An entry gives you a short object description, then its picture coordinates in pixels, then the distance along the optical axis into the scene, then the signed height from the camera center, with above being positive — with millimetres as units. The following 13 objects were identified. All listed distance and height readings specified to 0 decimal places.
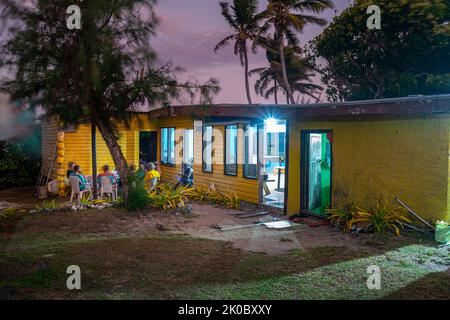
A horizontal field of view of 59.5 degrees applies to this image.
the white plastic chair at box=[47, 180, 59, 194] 13508 -1244
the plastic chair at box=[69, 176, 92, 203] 11078 -989
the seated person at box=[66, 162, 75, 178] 12161 -592
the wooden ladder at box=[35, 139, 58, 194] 14594 -887
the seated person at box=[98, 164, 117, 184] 11539 -738
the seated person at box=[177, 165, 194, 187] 12872 -949
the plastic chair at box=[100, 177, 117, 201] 11266 -1035
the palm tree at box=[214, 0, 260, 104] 22359 +7450
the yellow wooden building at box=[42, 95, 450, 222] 6945 -19
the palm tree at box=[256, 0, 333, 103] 20547 +7301
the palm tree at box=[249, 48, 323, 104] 23859 +4748
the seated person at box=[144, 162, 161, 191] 11512 -826
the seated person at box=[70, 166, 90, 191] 11145 -741
